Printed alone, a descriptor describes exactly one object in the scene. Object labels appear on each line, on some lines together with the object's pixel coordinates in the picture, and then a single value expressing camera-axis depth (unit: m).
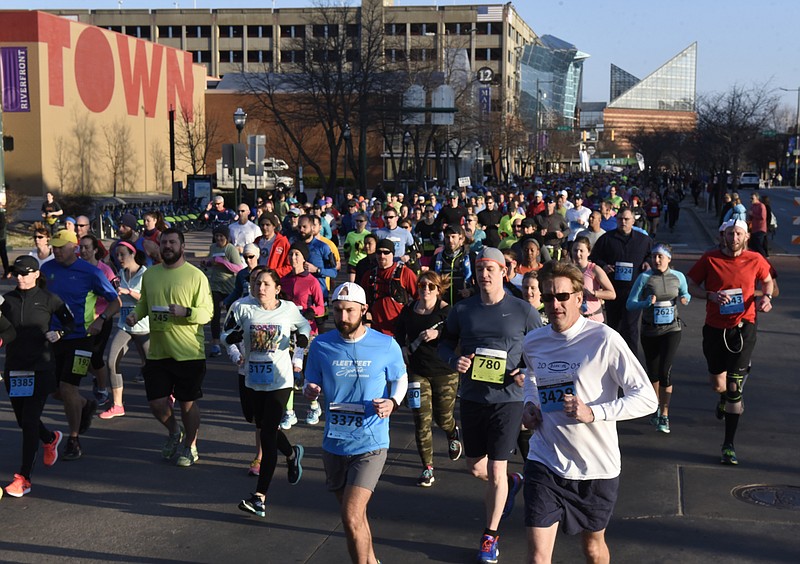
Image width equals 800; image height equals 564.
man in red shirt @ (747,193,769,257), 25.31
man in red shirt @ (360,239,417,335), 9.52
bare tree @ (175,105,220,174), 69.50
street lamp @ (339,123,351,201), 41.12
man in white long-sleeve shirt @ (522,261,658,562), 4.96
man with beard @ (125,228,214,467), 8.49
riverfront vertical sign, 53.12
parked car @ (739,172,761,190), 94.38
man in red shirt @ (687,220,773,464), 8.91
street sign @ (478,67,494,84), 91.05
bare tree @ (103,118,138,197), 62.72
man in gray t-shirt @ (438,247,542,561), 6.72
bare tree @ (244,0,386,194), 40.81
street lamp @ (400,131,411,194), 55.99
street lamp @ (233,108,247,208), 31.17
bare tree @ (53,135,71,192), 56.59
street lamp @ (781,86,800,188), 105.55
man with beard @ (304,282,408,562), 5.84
